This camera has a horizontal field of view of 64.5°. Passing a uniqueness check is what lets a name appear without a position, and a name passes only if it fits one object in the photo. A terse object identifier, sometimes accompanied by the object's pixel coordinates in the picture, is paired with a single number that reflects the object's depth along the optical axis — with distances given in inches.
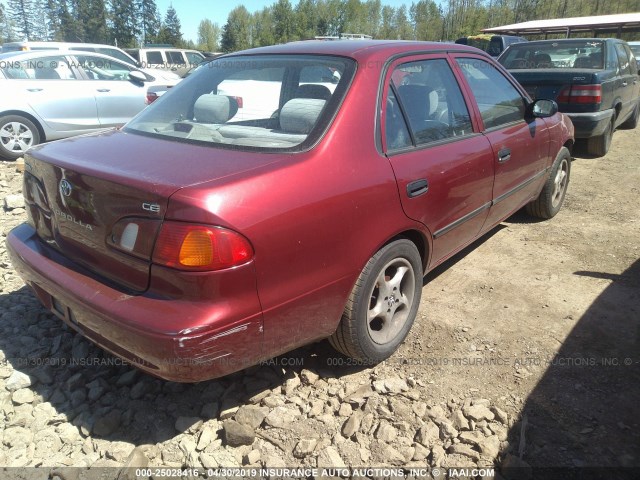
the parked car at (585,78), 259.1
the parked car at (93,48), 444.1
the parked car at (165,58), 758.5
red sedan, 74.5
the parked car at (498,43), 784.4
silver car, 281.3
